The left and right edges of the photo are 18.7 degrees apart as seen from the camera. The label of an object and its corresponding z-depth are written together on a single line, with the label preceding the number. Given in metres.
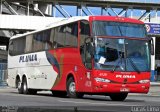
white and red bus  19.86
